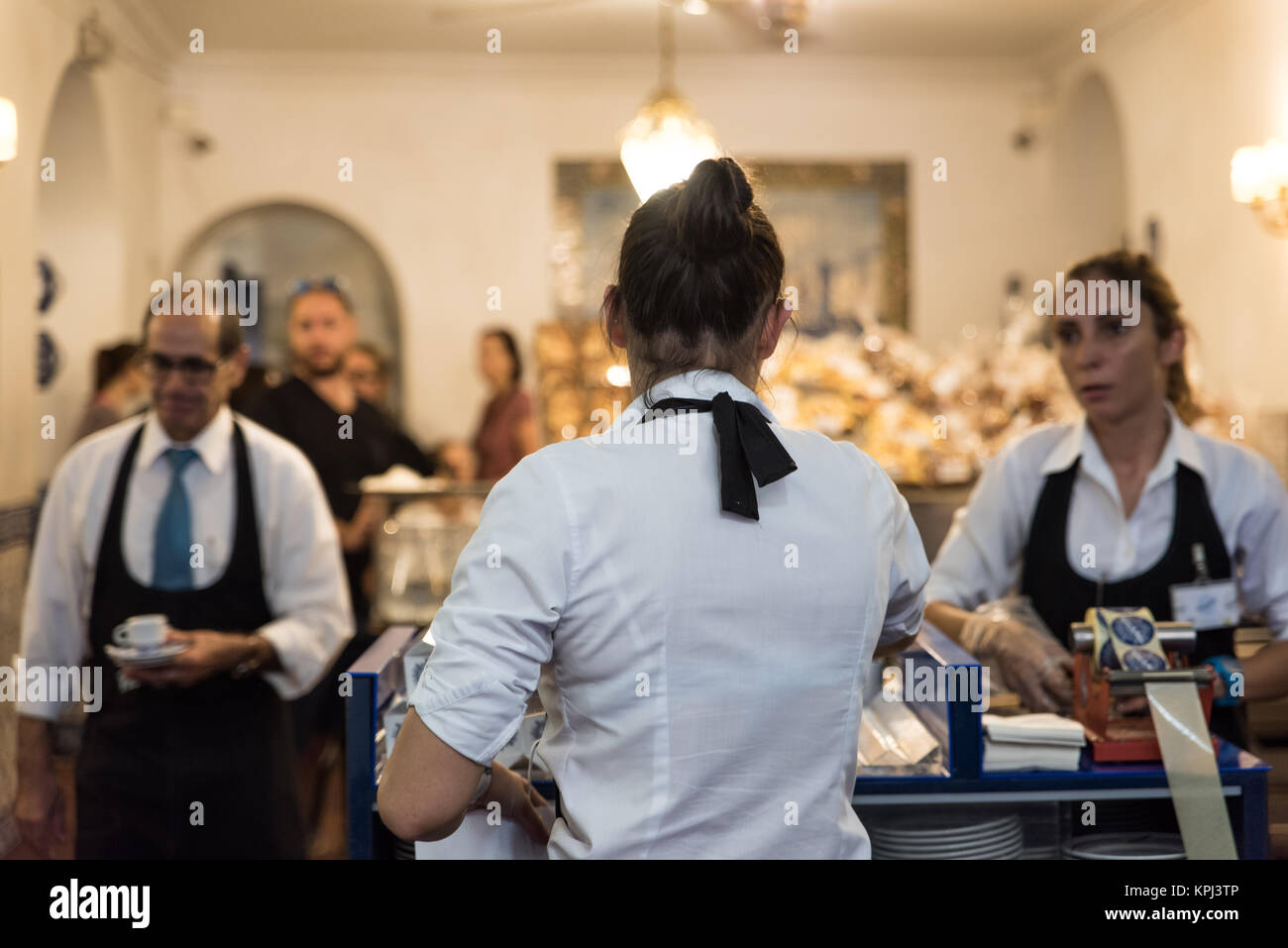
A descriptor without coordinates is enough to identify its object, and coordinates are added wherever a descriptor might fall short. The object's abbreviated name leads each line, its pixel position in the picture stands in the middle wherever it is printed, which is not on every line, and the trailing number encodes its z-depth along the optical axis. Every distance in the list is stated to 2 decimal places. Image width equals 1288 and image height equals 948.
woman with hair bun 1.25
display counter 1.84
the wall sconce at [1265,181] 4.79
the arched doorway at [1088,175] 8.15
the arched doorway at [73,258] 5.98
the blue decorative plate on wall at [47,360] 5.79
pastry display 4.86
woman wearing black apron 2.37
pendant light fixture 4.85
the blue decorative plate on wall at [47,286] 6.02
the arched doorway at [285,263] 8.30
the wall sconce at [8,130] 3.35
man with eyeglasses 2.57
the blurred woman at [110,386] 4.60
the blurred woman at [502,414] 7.09
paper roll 1.84
